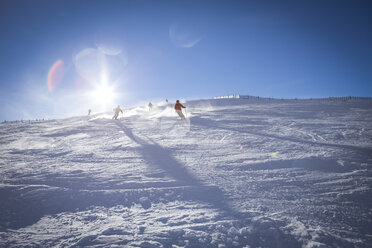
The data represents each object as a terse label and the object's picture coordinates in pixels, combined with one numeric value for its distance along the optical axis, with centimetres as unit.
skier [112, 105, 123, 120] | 2043
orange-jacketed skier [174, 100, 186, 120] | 1679
